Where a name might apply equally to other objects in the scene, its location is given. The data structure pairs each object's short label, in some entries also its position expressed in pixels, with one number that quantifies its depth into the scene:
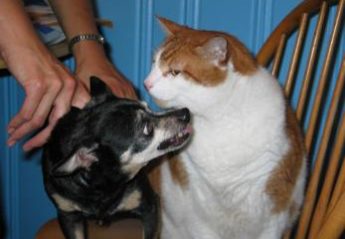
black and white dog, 0.91
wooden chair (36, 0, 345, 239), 0.87
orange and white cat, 0.90
